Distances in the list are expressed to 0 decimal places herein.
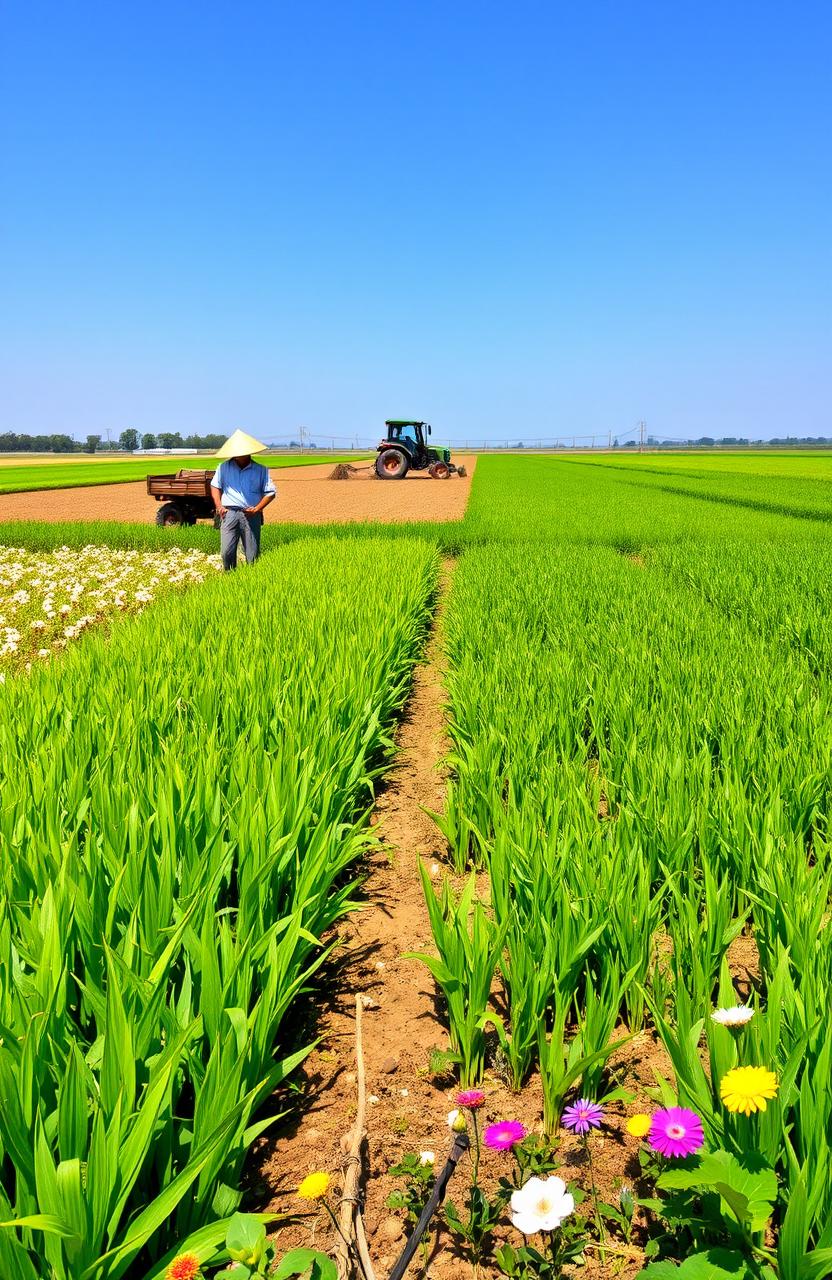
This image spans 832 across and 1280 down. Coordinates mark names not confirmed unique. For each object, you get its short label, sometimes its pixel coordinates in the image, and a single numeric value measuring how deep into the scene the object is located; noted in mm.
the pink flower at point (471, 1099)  1244
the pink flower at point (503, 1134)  1255
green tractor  29312
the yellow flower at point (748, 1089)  1149
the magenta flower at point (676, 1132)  1214
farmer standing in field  7473
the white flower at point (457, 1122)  1178
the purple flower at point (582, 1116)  1338
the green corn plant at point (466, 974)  1893
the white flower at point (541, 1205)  1061
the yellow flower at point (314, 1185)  1085
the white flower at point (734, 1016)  1341
